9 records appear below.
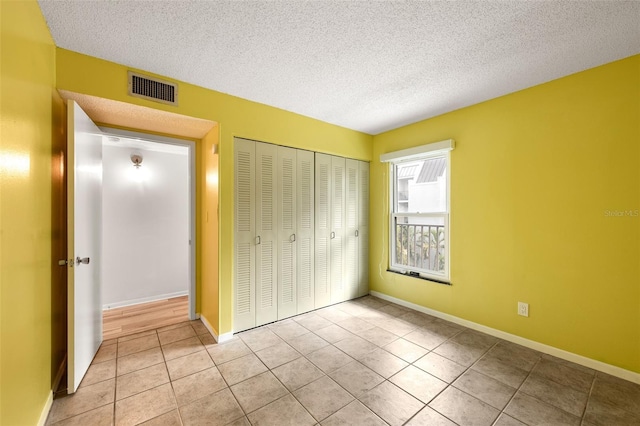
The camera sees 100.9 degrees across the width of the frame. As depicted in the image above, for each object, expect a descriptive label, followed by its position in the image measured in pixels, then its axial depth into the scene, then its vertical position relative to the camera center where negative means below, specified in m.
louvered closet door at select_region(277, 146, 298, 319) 3.12 -0.23
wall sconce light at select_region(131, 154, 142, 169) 3.84 +0.79
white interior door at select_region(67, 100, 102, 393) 1.87 -0.22
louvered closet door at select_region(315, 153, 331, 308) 3.47 -0.21
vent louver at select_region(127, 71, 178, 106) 2.22 +1.09
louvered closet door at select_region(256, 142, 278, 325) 2.96 -0.23
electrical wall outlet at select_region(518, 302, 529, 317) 2.54 -0.93
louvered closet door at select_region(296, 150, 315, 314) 3.29 -0.20
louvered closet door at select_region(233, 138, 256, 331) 2.81 -0.25
